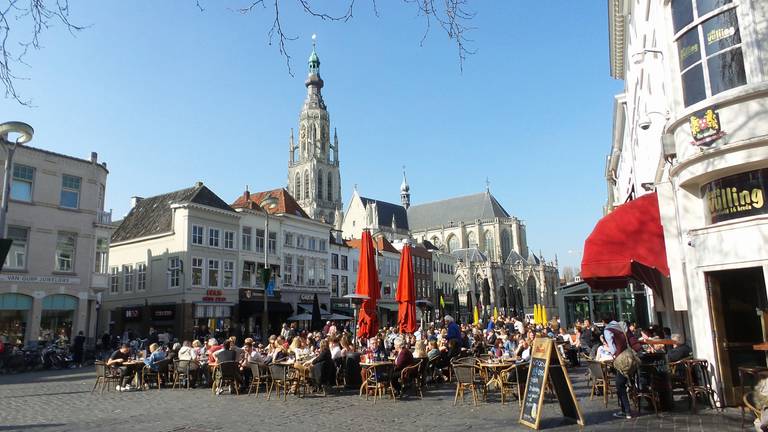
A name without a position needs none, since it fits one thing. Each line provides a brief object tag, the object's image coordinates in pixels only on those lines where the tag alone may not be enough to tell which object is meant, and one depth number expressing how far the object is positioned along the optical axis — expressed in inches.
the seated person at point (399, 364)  458.9
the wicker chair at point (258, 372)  495.8
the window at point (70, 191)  965.8
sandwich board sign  311.1
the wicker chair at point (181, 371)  553.9
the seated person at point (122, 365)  552.1
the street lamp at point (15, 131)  416.8
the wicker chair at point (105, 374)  549.1
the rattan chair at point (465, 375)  404.5
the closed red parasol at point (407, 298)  670.3
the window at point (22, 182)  900.0
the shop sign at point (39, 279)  873.5
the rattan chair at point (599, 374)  381.7
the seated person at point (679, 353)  374.0
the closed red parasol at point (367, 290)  620.1
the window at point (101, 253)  1038.1
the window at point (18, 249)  888.3
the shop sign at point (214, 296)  1275.8
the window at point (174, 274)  1248.2
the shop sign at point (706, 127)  322.0
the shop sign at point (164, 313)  1227.2
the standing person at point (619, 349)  331.0
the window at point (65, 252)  951.0
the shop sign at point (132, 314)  1269.7
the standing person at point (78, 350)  858.1
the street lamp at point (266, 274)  868.6
